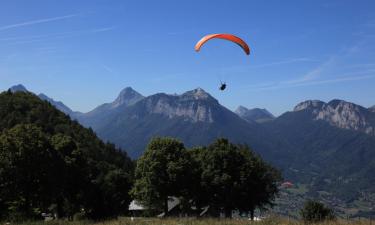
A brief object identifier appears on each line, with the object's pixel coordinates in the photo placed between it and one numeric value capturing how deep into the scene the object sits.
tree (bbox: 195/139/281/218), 61.78
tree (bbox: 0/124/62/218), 47.31
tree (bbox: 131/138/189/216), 57.28
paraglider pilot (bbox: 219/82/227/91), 39.88
